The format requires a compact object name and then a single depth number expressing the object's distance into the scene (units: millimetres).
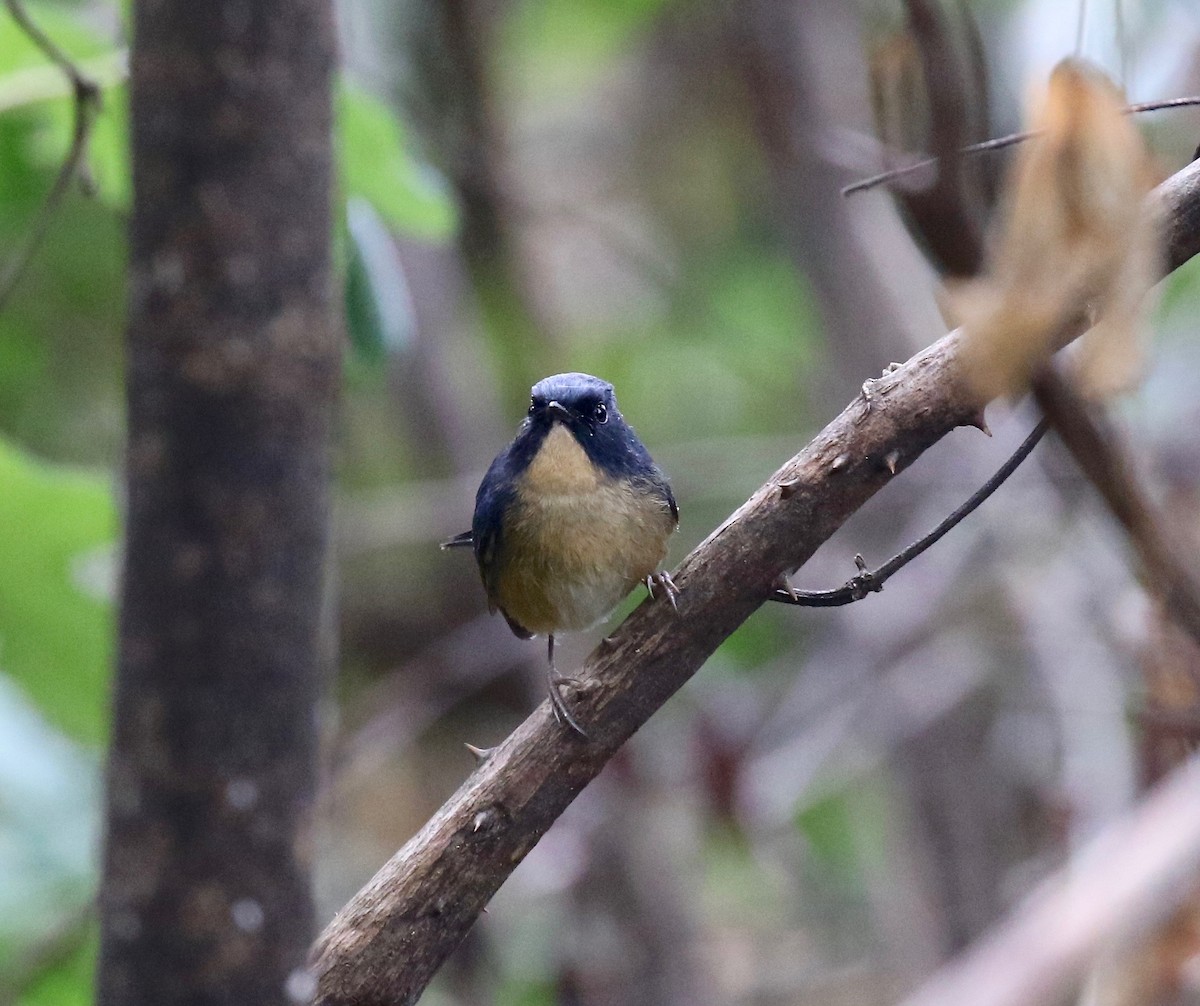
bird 6065
